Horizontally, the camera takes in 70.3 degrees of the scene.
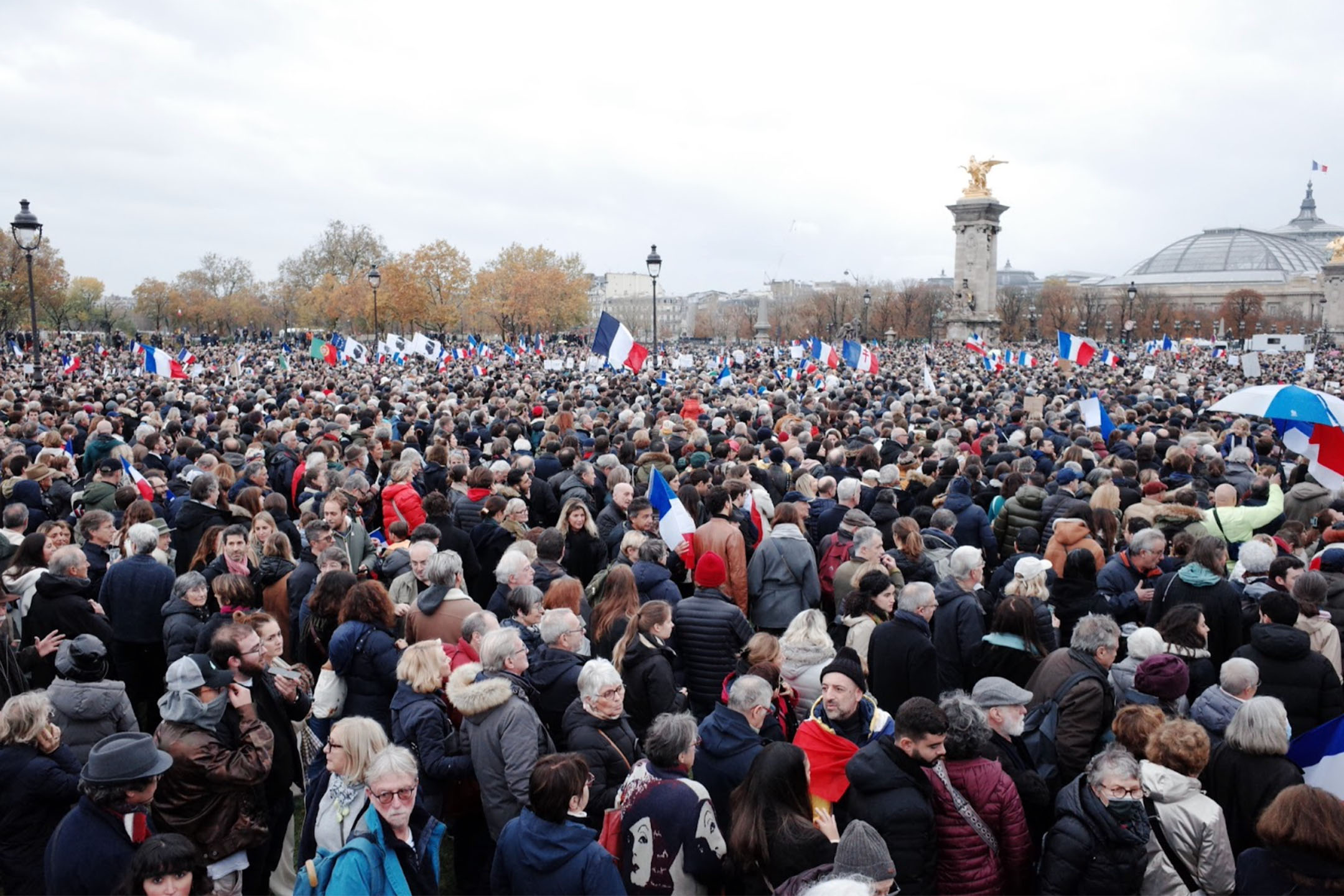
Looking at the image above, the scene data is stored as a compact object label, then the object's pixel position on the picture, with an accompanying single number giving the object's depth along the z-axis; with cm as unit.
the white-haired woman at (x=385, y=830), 388
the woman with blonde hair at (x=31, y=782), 438
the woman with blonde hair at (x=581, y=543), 871
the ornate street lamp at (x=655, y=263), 2628
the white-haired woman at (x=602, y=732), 461
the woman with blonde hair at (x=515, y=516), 893
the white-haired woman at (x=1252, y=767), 450
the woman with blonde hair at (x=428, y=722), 495
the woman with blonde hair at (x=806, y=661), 537
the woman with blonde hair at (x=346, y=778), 416
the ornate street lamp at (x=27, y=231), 1477
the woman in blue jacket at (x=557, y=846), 369
